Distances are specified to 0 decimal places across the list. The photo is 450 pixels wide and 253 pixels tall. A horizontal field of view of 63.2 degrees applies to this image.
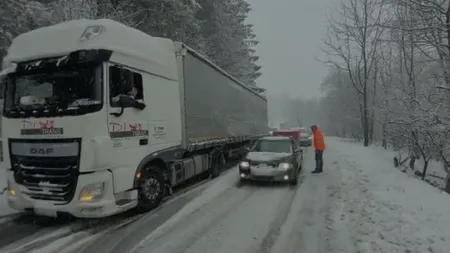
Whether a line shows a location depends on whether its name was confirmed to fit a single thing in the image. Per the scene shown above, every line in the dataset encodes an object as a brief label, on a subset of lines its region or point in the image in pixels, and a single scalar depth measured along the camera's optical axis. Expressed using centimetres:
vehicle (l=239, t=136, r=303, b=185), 1069
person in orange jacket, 1345
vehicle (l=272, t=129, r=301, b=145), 2668
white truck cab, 620
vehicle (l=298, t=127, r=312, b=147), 3184
